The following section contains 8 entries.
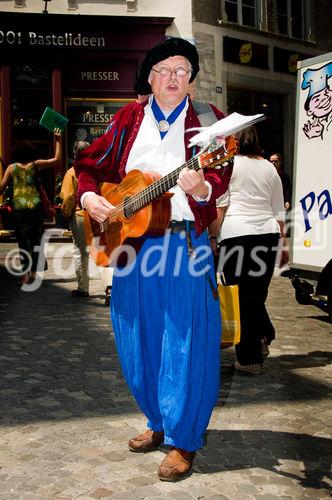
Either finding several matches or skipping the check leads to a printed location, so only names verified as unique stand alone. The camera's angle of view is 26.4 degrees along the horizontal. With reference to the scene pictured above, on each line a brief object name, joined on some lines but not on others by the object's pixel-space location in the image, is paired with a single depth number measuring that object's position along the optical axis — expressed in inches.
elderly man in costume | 133.4
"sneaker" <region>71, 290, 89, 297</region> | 367.9
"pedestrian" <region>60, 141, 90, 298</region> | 346.6
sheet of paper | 112.0
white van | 281.6
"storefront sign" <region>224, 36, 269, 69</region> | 716.0
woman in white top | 212.7
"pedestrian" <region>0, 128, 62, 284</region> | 389.7
